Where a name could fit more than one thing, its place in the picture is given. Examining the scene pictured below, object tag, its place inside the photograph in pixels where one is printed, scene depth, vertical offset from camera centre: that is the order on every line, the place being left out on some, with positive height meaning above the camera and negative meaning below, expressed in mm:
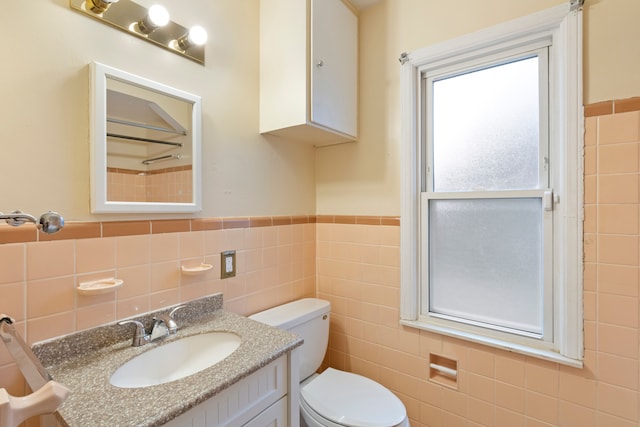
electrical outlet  1362 -240
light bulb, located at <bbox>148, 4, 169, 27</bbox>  1068 +720
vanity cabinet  791 -571
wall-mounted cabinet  1378 +710
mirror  977 +255
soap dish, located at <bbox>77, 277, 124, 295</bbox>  927 -234
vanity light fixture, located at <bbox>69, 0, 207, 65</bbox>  981 +694
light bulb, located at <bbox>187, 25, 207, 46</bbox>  1192 +720
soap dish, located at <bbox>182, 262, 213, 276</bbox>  1209 -233
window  1186 +110
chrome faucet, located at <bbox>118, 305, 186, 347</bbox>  1021 -417
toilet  1218 -839
